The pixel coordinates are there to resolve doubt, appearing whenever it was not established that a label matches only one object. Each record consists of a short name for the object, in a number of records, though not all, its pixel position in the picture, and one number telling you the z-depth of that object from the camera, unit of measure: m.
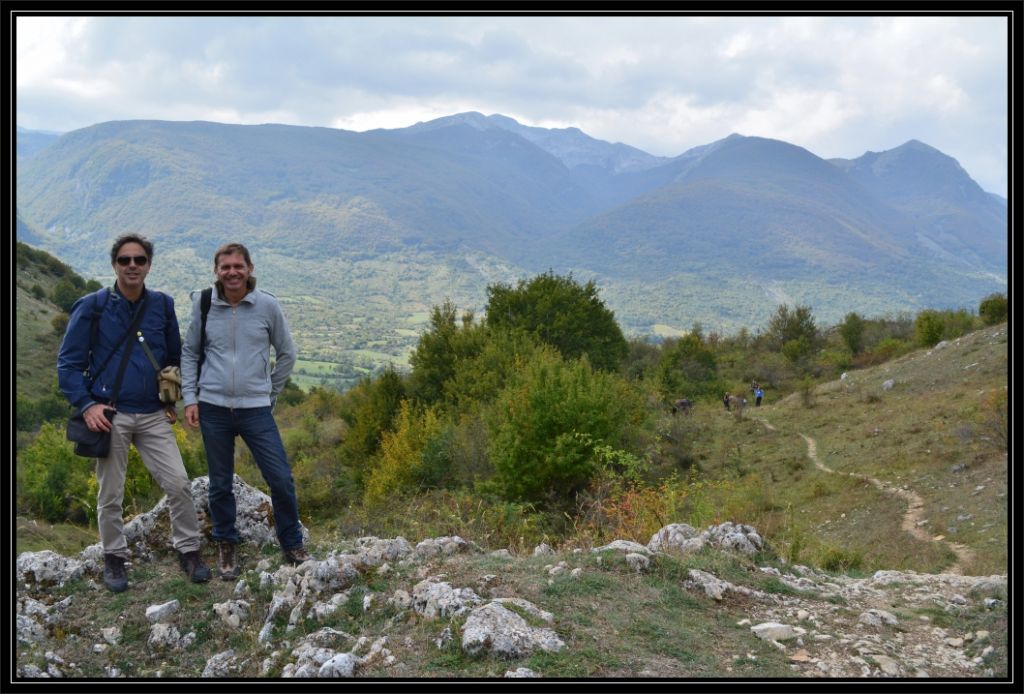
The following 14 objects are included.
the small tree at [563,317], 30.84
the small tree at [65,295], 52.25
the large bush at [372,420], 28.28
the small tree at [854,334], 49.09
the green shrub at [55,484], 21.59
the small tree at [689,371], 42.06
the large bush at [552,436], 15.12
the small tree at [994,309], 34.41
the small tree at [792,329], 57.06
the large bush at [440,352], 27.70
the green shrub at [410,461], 21.06
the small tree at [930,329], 39.56
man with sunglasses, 4.98
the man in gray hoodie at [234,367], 5.24
